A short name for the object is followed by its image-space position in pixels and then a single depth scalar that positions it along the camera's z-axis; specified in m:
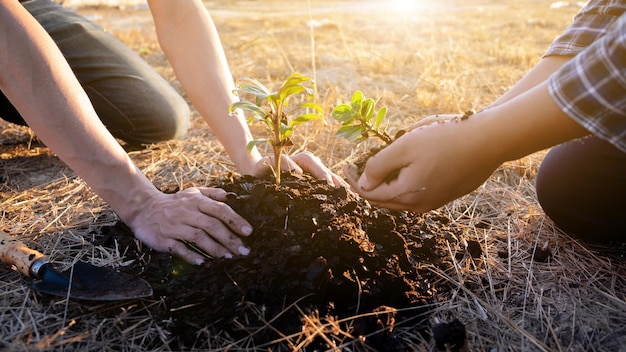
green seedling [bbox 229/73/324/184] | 0.54
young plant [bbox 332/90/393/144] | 0.59
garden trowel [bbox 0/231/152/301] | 0.52
